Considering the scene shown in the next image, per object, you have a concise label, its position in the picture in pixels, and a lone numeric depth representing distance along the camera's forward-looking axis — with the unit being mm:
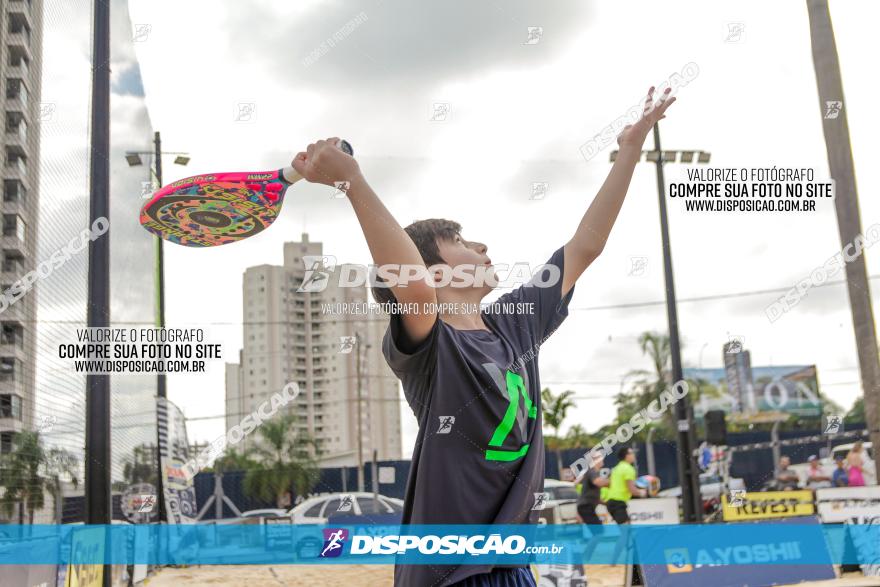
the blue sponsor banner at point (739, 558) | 7277
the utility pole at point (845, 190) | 7672
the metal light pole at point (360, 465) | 21006
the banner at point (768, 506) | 9164
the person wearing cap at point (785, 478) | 17172
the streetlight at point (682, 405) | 11234
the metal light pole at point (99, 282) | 6070
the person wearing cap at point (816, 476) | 16984
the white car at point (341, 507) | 13602
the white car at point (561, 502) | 10414
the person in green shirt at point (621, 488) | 9602
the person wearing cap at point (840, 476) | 12469
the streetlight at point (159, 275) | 10328
